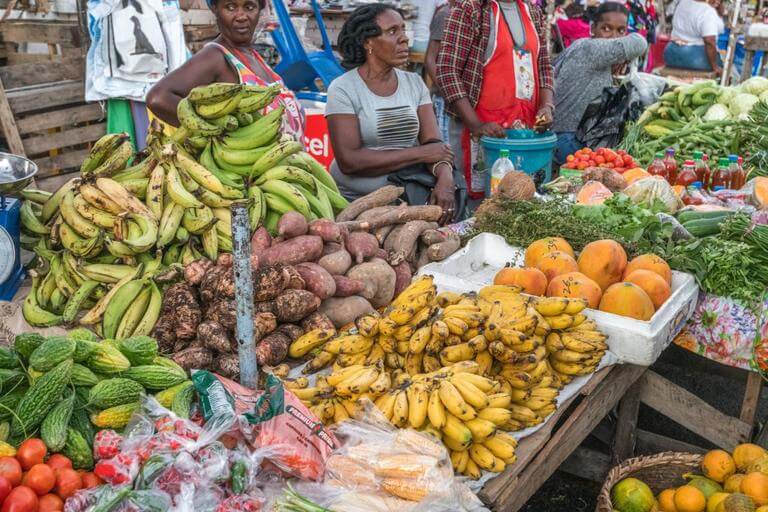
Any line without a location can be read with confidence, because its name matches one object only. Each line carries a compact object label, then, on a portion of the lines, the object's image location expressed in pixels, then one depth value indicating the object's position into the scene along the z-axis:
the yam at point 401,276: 3.08
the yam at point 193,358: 2.36
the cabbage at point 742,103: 6.55
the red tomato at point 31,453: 1.71
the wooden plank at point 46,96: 5.91
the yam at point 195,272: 2.66
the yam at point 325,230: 2.94
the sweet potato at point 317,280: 2.66
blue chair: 7.70
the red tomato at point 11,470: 1.62
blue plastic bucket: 5.24
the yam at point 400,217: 3.19
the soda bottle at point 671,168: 5.14
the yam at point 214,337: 2.43
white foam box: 2.72
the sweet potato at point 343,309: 2.75
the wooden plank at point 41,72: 5.98
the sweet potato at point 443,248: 3.32
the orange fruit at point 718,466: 2.85
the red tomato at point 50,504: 1.62
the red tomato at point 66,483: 1.69
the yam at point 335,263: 2.83
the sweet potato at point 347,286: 2.78
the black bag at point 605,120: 6.94
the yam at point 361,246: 3.01
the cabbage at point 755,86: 6.93
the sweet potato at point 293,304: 2.54
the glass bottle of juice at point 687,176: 4.93
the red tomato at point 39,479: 1.64
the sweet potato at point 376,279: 2.88
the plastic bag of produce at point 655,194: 4.21
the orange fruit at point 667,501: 2.80
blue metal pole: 1.90
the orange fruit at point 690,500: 2.72
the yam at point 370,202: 3.42
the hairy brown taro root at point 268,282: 2.52
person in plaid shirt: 5.63
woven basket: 2.96
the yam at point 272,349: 2.47
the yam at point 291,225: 2.85
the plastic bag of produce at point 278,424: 1.87
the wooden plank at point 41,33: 6.50
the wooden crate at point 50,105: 5.93
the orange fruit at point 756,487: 2.59
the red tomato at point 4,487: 1.56
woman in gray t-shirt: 4.28
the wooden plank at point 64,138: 6.05
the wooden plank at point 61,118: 6.00
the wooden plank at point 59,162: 6.18
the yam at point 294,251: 2.73
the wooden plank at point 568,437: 2.10
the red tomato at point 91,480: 1.74
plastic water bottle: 4.86
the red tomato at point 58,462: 1.73
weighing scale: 2.90
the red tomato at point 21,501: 1.54
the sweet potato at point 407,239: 3.21
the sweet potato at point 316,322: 2.62
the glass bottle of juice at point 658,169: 5.13
